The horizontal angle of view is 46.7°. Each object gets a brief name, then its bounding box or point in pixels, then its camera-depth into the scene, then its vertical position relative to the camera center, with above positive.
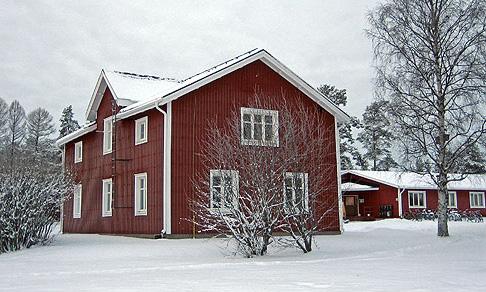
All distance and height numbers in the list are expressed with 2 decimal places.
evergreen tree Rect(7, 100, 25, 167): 58.41 +9.48
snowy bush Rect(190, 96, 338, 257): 14.61 +0.55
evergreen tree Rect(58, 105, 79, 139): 62.88 +10.14
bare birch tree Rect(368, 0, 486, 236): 21.53 +4.87
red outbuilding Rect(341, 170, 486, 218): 38.97 +0.85
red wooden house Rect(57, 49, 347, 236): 20.27 +3.00
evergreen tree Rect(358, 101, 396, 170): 60.09 +6.72
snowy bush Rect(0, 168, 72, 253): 17.23 +0.24
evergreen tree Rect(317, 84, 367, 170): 51.69 +7.00
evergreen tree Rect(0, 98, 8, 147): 58.24 +10.17
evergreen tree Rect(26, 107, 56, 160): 58.66 +8.95
